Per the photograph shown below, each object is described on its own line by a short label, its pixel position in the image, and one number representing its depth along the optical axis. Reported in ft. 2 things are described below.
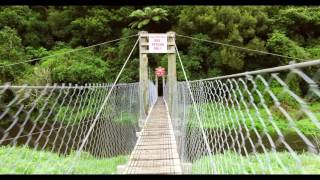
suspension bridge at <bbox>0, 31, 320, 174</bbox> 3.68
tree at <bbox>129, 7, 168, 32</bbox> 60.98
